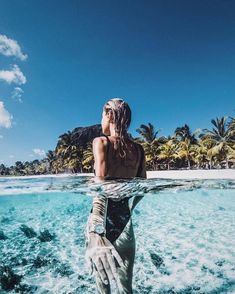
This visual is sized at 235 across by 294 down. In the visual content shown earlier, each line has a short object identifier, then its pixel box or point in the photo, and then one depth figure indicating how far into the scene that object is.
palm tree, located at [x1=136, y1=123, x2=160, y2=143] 50.25
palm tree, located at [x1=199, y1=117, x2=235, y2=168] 38.45
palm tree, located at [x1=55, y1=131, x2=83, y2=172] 63.25
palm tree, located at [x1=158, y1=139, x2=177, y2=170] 47.91
